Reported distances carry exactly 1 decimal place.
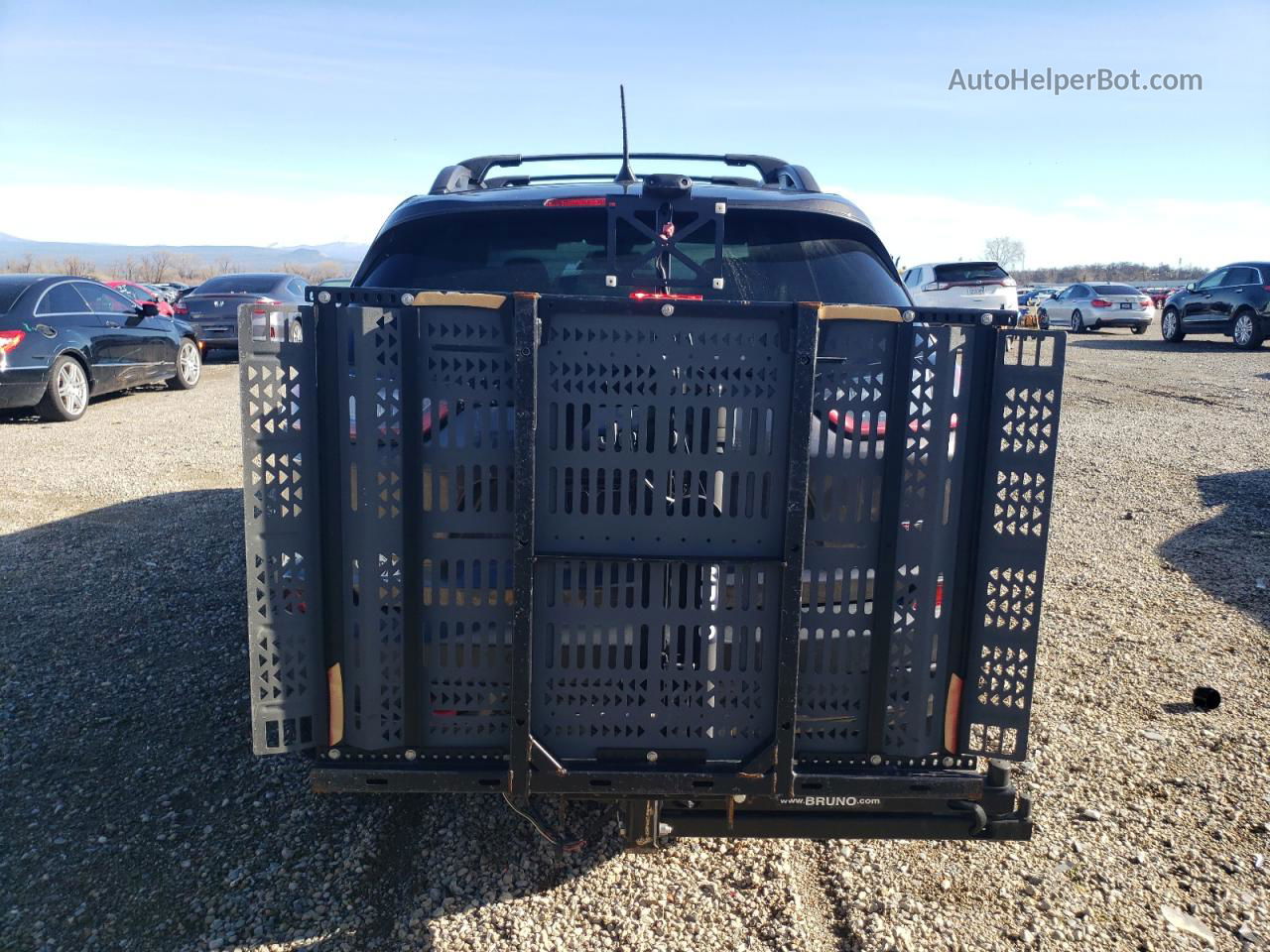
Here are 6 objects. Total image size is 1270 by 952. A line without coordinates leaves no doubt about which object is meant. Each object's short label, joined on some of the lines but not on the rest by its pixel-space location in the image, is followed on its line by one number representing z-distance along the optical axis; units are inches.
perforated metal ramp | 85.2
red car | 927.0
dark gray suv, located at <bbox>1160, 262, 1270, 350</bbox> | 770.3
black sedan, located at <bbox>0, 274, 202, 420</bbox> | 398.0
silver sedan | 1045.8
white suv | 765.3
